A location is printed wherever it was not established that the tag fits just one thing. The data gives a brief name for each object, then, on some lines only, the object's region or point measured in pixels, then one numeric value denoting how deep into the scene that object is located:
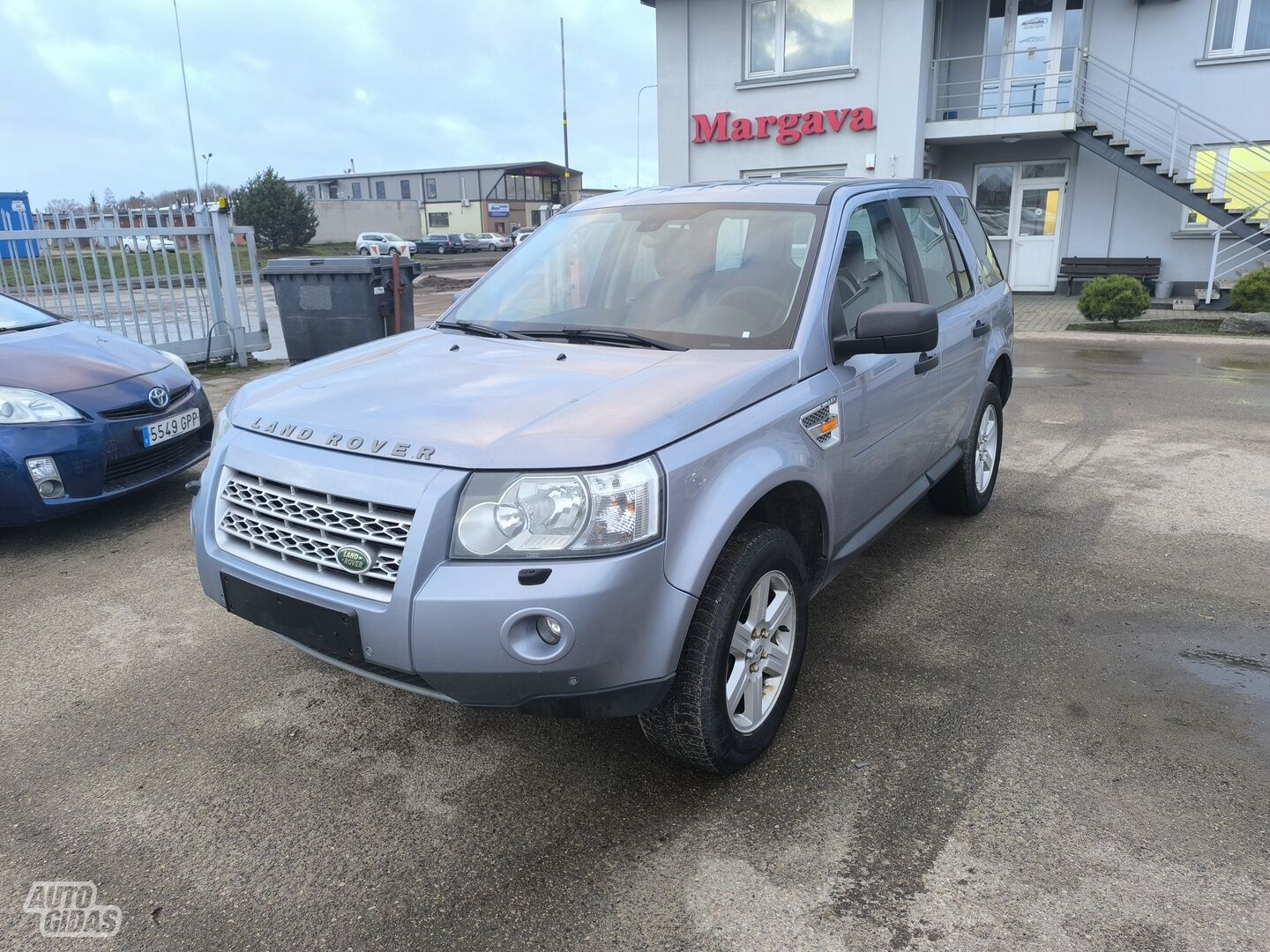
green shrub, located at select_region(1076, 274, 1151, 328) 12.95
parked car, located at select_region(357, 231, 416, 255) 45.45
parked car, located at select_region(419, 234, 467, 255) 56.12
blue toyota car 4.68
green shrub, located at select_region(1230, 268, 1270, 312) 12.94
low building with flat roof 70.44
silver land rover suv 2.32
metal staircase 15.55
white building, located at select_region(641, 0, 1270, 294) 15.97
